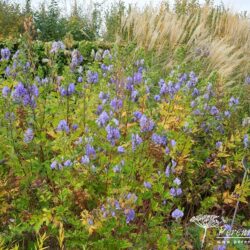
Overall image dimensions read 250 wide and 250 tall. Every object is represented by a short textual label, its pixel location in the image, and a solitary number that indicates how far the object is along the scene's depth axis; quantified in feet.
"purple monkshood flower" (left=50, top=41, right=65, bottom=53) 7.53
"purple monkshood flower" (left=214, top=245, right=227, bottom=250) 6.46
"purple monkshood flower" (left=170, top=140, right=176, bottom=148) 7.16
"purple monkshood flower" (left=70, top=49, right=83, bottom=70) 7.70
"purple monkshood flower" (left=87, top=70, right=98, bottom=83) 8.64
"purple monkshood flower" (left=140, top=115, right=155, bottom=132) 6.70
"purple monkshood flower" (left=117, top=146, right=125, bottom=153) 6.42
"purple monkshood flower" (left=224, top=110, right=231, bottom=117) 9.82
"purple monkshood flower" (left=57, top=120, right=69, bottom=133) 6.57
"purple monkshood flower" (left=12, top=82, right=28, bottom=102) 6.99
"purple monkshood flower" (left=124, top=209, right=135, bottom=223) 5.86
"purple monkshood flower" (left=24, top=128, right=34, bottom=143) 6.69
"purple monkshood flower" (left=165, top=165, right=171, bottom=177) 6.61
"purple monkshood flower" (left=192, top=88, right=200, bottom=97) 9.86
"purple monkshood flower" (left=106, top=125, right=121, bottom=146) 6.31
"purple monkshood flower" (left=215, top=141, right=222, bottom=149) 8.84
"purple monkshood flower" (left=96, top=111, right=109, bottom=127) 6.74
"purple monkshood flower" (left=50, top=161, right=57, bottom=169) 6.12
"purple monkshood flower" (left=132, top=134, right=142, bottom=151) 6.52
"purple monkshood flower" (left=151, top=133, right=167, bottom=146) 7.03
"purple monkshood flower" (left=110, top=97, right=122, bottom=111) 7.71
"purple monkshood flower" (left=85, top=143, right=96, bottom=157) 6.50
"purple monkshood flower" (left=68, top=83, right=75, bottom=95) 7.37
